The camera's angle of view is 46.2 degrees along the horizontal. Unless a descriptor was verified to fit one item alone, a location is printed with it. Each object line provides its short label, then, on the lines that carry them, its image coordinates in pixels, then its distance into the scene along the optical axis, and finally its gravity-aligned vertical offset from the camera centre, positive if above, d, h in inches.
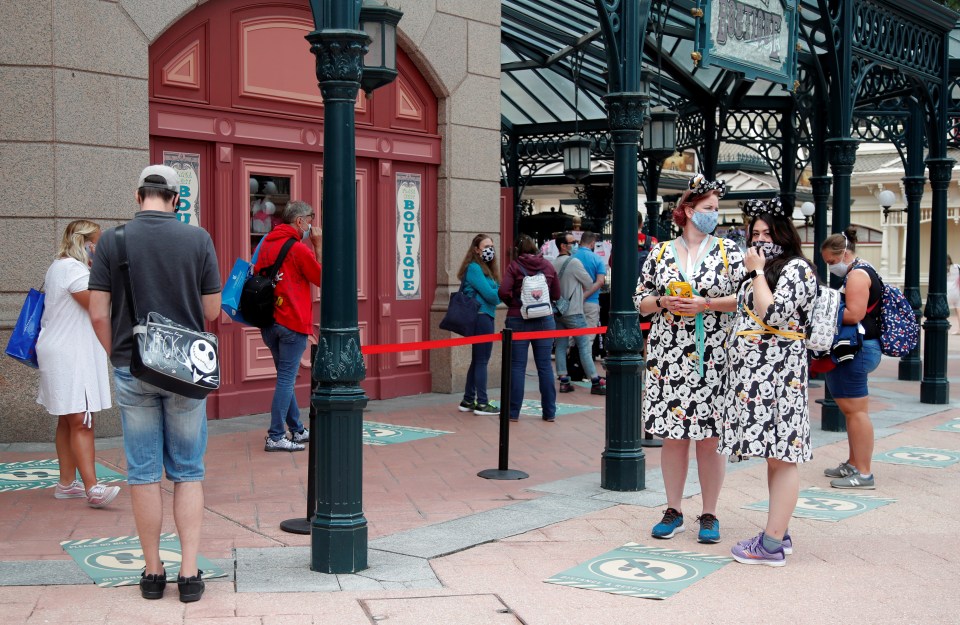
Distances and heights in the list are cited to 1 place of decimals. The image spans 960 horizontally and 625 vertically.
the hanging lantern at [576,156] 645.3 +66.1
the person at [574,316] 482.9 -19.5
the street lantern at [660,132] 546.0 +68.7
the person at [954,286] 880.3 -10.4
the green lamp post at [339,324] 204.5 -10.0
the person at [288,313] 328.5 -12.9
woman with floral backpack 300.8 -28.2
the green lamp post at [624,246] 282.5 +6.5
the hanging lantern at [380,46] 294.0 +59.5
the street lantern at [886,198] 1007.6 +67.1
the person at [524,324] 397.1 -19.6
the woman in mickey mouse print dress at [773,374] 216.8 -20.0
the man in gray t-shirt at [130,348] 184.9 -13.7
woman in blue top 404.2 -9.6
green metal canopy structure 291.7 +84.8
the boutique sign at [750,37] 355.6 +78.1
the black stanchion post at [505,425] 296.4 -40.9
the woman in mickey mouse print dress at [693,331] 226.5 -12.2
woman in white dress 253.6 -19.7
